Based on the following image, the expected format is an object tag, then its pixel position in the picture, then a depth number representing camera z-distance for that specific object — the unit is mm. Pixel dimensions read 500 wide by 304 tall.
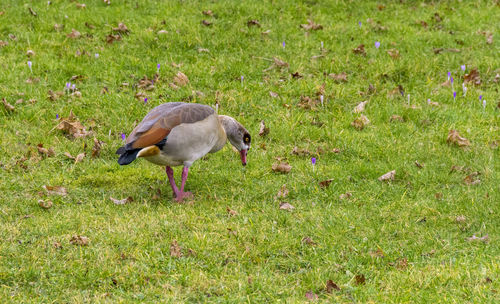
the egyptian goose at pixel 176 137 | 13837
